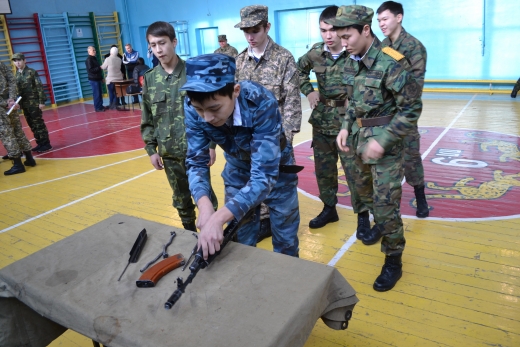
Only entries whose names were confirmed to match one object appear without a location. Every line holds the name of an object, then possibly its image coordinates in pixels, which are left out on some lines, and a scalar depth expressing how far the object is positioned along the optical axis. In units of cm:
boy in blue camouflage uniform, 175
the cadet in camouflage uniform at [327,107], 350
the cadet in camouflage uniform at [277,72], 336
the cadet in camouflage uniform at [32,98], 754
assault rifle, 151
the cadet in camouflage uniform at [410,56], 378
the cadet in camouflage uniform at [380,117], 255
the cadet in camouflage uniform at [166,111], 318
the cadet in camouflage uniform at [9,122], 644
